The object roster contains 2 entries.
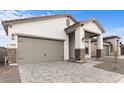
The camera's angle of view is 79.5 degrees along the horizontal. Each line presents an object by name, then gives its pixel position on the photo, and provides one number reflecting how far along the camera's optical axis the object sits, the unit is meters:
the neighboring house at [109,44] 14.05
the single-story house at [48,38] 6.16
